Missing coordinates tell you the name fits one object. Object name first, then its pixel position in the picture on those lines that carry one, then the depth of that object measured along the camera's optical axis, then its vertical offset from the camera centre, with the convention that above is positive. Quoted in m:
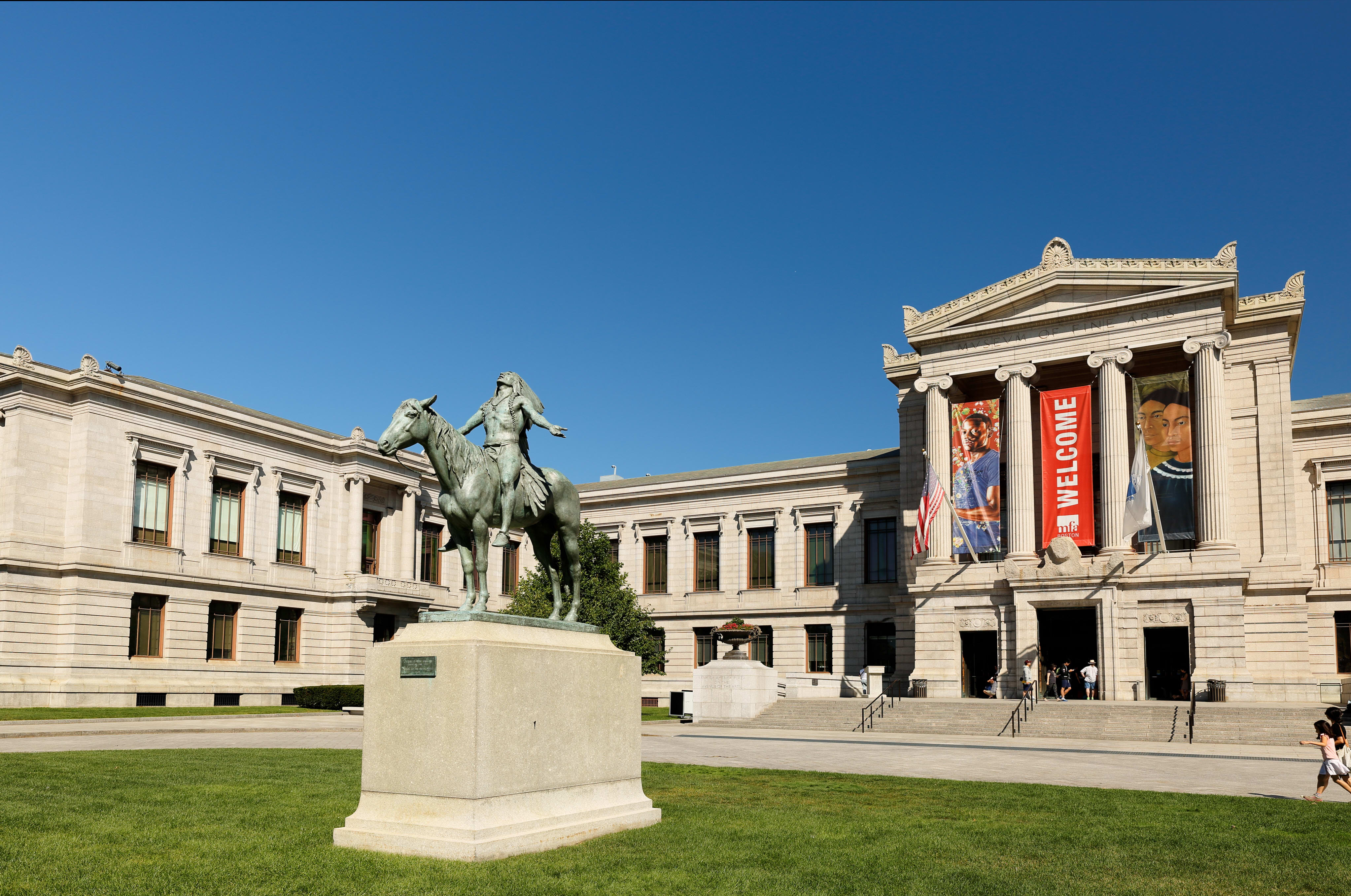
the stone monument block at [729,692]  38.72 -4.06
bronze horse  11.51 +1.07
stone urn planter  38.12 -1.99
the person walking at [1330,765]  16.31 -2.76
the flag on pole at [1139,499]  40.06 +3.02
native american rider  12.35 +1.68
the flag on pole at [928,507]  44.31 +2.92
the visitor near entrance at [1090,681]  41.78 -3.86
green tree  49.53 -1.11
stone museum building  42.09 +2.51
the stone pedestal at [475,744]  10.30 -1.66
